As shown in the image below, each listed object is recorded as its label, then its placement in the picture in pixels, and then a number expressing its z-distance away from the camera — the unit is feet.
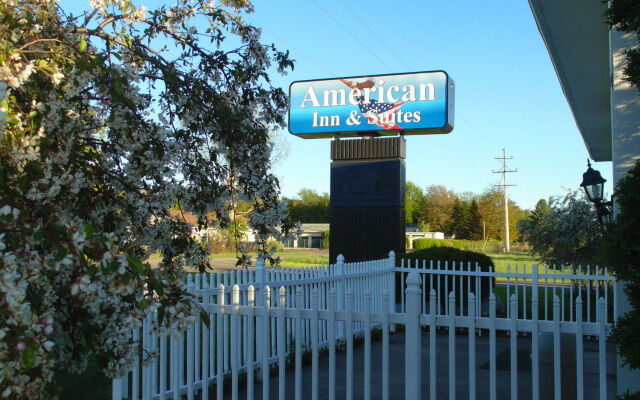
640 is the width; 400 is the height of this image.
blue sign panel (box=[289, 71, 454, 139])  45.27
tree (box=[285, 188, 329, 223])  280.10
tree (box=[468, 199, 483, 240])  216.74
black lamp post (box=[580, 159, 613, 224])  24.62
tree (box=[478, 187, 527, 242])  221.66
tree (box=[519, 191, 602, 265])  45.01
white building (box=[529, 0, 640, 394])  14.75
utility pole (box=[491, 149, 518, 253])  208.61
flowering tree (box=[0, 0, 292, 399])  7.25
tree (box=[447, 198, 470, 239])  221.05
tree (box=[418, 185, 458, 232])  253.44
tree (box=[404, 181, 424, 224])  276.41
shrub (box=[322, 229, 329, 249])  194.29
